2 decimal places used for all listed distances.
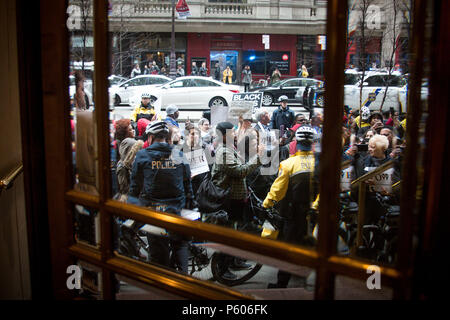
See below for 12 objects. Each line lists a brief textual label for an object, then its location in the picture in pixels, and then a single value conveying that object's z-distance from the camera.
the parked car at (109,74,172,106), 7.52
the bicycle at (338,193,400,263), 3.55
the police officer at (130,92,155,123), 6.63
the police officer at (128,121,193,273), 3.63
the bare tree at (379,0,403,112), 5.29
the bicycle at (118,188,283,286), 3.99
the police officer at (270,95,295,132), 7.29
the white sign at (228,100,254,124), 5.81
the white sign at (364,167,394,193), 3.87
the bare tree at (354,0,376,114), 5.63
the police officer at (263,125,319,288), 3.60
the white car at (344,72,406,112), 6.77
